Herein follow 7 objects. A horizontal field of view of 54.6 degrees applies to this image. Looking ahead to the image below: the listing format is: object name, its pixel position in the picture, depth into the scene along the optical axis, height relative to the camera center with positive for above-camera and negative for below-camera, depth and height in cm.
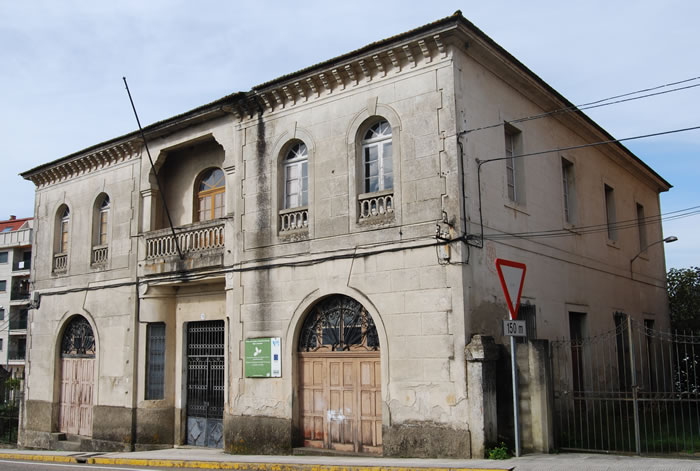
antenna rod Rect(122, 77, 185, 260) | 1585 +440
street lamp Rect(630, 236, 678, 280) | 2008 +343
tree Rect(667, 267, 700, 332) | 2400 +194
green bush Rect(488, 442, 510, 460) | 1096 -159
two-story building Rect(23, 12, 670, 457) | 1221 +218
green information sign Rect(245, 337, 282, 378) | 1417 +0
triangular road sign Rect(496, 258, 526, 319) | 1052 +117
